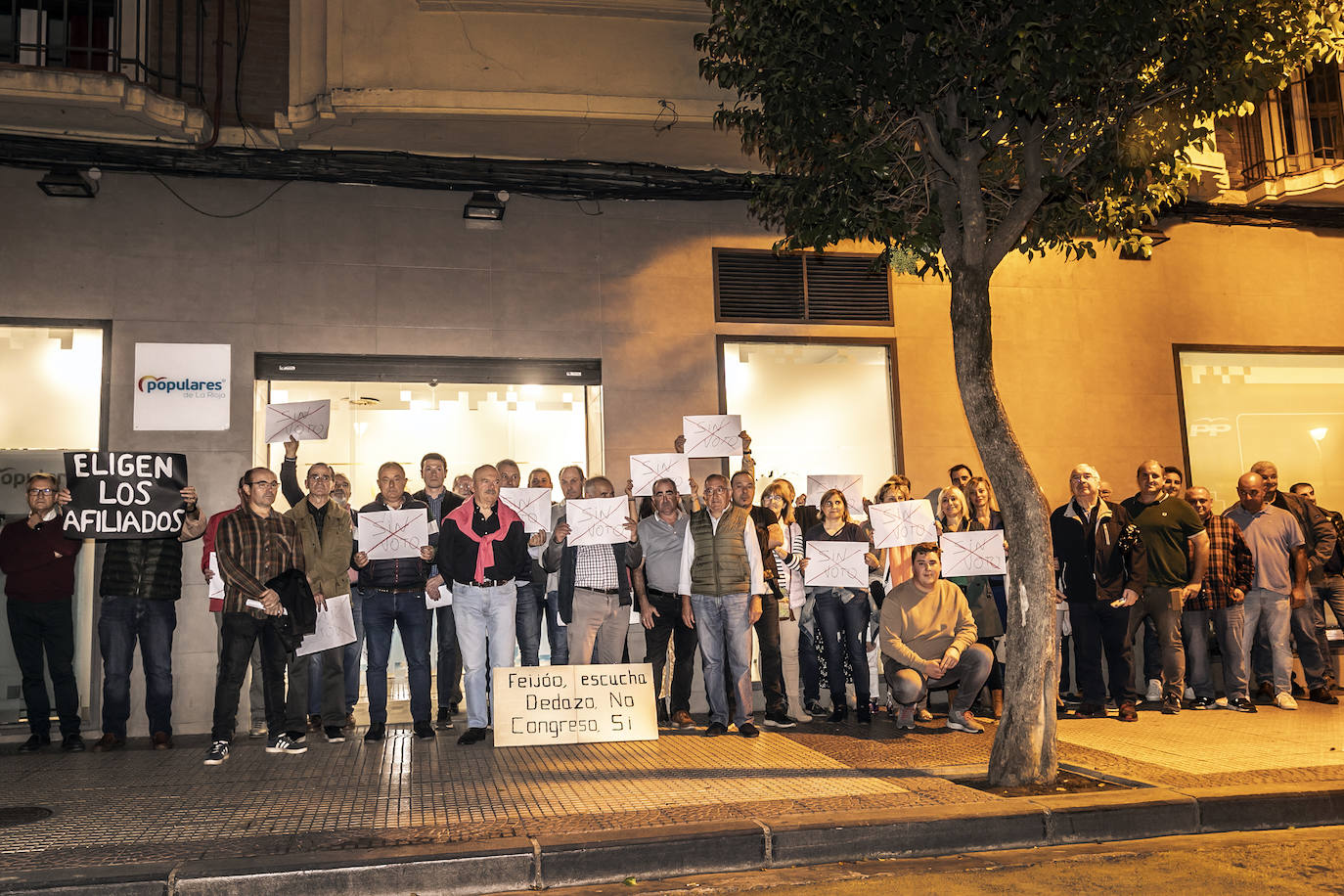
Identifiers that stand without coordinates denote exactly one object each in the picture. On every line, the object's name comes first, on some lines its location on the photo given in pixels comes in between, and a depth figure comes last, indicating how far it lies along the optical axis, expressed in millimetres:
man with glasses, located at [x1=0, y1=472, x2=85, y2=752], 9344
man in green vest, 9195
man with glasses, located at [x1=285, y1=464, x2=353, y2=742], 9297
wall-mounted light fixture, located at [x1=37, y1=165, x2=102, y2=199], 10219
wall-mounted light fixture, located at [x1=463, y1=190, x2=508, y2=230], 11250
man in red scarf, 9078
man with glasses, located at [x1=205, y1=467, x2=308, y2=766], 8703
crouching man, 9047
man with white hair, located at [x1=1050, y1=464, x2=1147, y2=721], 9766
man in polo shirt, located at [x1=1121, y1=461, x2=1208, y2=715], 10008
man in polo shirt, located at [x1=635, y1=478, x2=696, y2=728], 9680
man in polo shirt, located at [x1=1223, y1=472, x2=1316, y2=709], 10484
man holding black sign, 9203
